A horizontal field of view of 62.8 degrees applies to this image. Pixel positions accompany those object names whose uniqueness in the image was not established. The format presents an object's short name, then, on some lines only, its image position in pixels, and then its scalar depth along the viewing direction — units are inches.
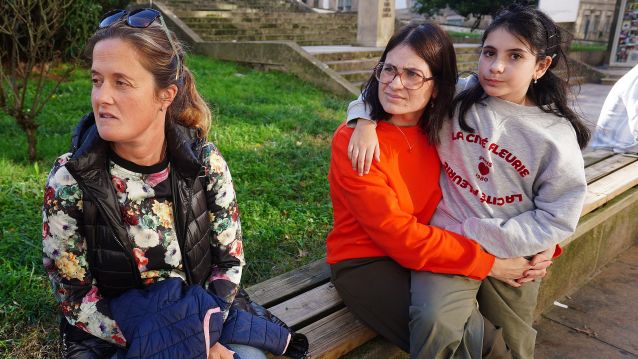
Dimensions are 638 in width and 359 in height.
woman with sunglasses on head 60.3
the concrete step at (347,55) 381.4
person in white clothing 189.5
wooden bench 79.4
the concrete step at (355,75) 362.0
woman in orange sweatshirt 76.2
